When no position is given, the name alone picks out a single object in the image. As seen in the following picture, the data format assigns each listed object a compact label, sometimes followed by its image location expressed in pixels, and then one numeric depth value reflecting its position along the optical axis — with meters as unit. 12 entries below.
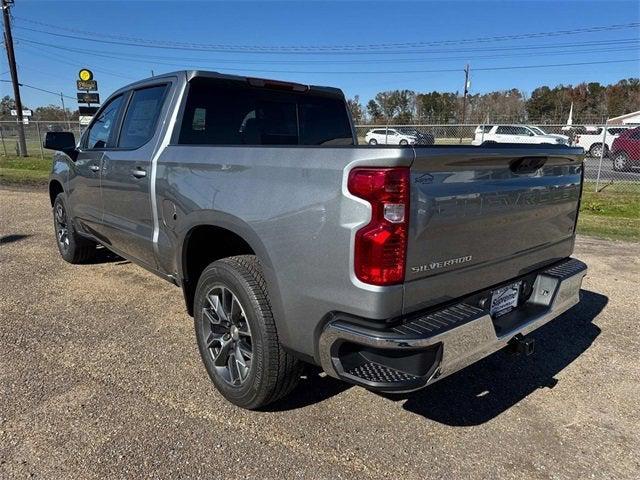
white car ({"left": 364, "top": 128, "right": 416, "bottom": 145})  21.05
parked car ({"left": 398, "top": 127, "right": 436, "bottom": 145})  19.46
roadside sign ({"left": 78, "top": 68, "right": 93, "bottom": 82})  20.81
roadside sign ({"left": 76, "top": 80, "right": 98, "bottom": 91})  20.81
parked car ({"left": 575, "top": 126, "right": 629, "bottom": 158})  21.78
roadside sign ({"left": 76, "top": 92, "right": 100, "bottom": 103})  20.78
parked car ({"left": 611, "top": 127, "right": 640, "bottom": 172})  16.33
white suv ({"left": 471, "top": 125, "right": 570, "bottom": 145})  21.55
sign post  20.81
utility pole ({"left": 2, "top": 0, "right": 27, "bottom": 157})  24.12
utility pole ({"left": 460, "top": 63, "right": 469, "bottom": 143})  46.95
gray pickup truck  2.16
